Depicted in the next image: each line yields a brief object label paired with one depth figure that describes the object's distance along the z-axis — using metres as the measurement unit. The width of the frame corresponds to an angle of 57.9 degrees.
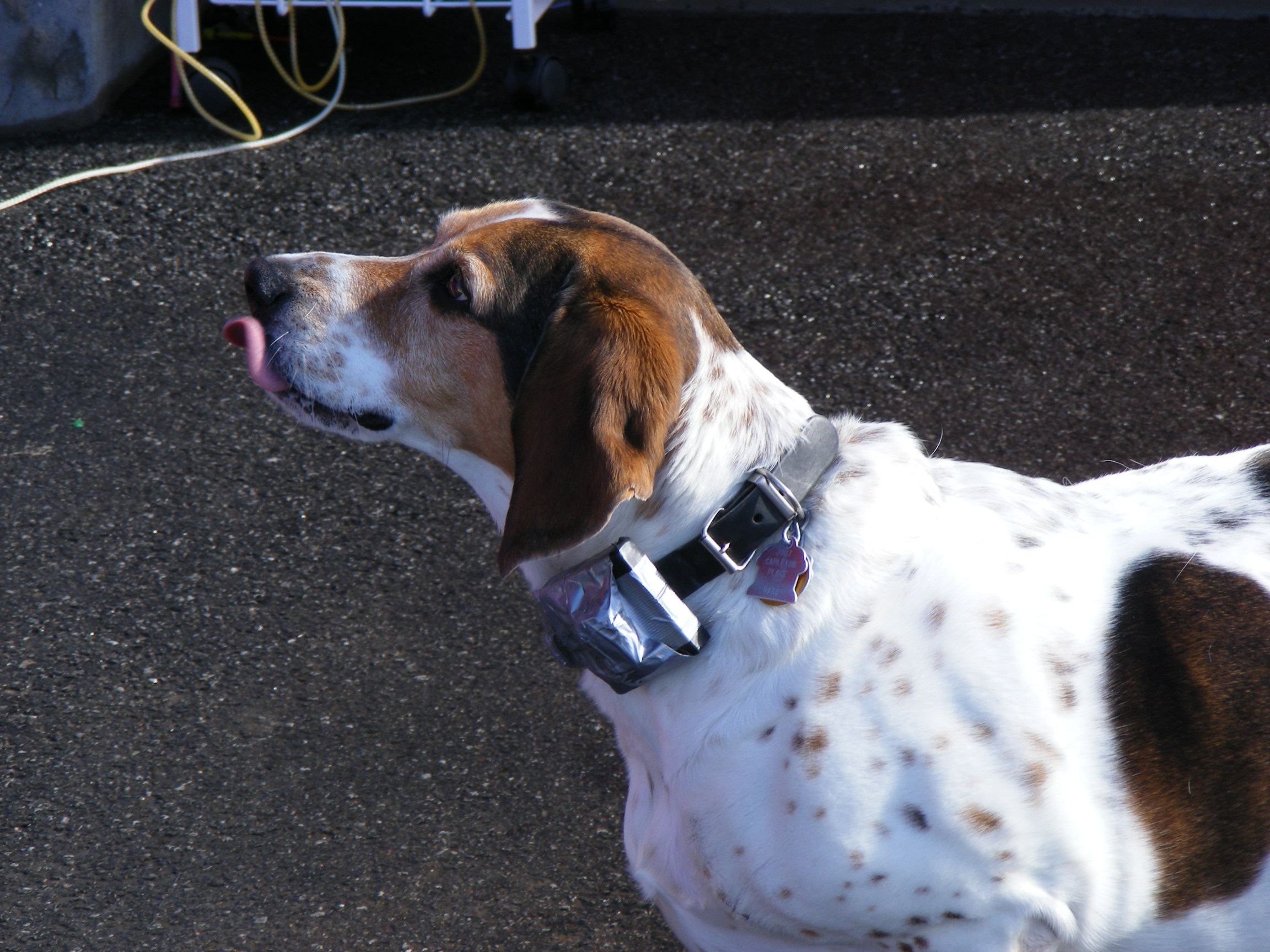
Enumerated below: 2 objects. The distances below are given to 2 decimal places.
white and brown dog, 1.86
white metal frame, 5.69
